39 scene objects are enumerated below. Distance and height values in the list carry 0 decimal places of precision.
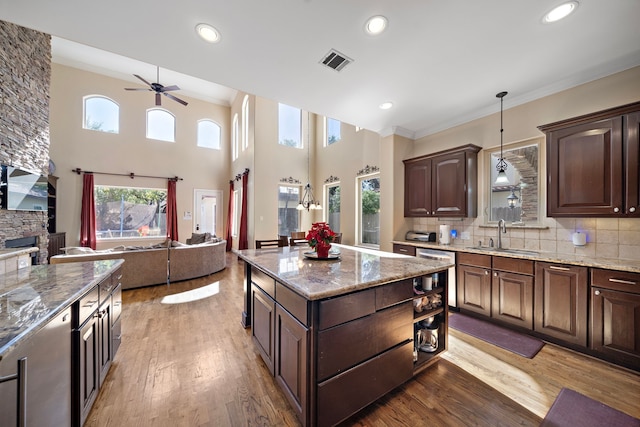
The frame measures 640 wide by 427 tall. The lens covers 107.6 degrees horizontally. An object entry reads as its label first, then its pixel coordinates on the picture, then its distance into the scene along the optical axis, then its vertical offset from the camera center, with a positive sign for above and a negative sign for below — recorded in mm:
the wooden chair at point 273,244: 3473 -481
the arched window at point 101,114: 6348 +2728
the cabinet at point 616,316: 1915 -872
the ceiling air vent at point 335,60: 2160 +1470
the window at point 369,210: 5066 +72
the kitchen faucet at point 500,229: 3006 -199
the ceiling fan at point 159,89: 4761 +2578
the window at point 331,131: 6137 +2229
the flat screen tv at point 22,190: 2914 +312
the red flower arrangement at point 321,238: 2145 -232
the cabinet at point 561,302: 2162 -860
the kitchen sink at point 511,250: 2665 -457
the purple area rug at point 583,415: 1472 -1316
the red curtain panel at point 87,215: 6133 -78
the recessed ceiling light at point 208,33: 1837 +1458
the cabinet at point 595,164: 2080 +480
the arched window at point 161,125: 7078 +2719
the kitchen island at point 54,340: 818 -586
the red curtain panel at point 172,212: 7059 +22
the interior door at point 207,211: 7633 +60
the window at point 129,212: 6566 +19
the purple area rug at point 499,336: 2278 -1311
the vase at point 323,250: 2172 -347
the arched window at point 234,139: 7754 +2514
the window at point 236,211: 7234 +61
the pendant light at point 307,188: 6734 +721
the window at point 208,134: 7816 +2692
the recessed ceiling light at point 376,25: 1771 +1476
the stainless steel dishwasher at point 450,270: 3105 -739
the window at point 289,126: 6602 +2502
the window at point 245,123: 6711 +2675
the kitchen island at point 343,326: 1318 -765
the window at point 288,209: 6641 +113
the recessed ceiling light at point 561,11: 1642 +1471
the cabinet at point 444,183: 3254 +449
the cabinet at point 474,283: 2781 -859
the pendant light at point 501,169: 2928 +567
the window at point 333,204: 6109 +238
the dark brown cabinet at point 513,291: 2477 -862
